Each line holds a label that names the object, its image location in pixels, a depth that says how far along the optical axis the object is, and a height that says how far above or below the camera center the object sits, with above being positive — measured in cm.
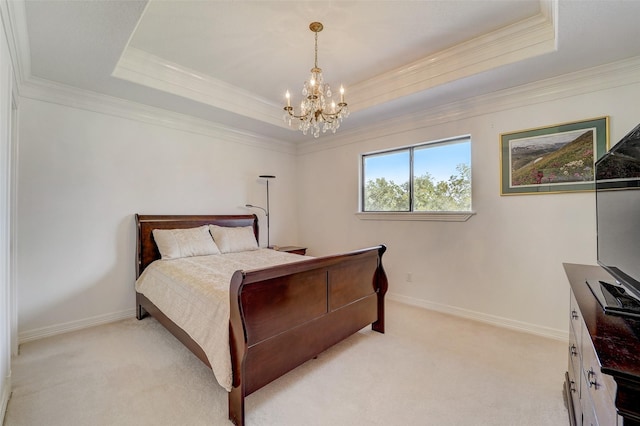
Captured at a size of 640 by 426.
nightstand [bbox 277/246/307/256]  441 -58
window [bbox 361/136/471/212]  344 +47
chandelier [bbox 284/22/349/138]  231 +93
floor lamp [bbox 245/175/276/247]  438 +10
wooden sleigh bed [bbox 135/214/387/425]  166 -76
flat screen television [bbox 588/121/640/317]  118 -7
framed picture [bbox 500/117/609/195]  256 +55
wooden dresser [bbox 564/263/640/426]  69 -46
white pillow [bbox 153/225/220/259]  319 -35
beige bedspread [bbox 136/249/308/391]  175 -65
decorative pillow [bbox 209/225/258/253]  367 -34
